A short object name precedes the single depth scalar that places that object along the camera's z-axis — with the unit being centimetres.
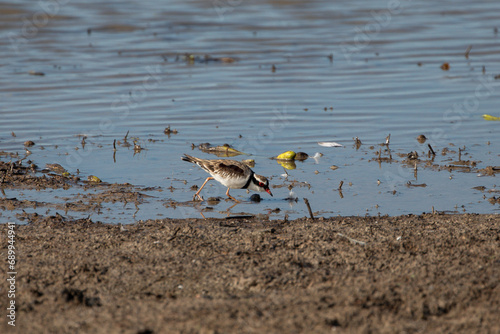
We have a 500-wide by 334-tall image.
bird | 840
